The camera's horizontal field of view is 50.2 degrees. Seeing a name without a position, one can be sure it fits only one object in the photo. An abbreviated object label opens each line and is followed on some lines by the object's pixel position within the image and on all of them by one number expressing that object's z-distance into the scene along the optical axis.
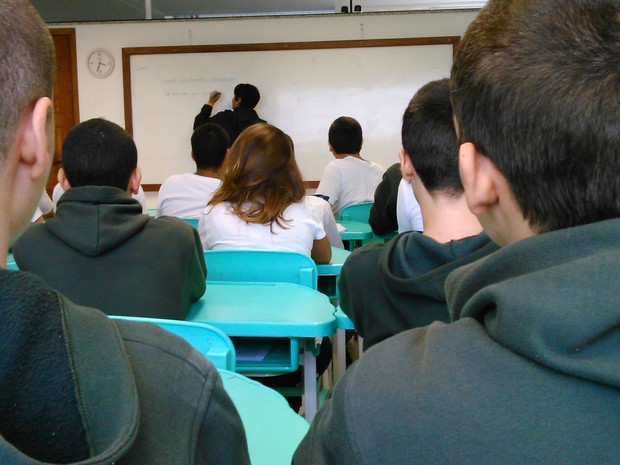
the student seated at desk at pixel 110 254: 1.73
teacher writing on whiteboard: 5.82
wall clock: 6.15
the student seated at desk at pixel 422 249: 1.37
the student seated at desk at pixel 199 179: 3.50
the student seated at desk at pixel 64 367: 0.53
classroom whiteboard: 5.92
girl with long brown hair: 2.56
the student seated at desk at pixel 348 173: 4.73
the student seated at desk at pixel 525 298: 0.57
